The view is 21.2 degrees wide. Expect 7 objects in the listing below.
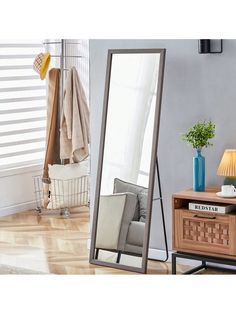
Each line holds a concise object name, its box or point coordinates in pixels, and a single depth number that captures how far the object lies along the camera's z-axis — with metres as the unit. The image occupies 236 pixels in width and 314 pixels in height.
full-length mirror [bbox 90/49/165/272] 4.20
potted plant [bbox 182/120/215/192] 3.95
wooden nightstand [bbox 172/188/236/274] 3.72
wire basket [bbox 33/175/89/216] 5.95
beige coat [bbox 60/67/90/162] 5.84
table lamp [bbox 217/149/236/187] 3.81
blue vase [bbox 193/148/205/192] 3.95
